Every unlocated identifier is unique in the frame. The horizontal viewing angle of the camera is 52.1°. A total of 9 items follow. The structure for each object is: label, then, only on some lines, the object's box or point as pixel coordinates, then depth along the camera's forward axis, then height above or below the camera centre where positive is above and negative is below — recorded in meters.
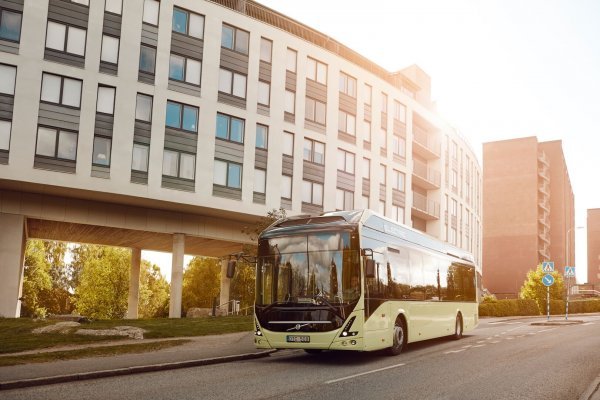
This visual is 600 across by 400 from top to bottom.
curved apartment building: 29.27 +8.46
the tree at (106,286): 58.25 -1.02
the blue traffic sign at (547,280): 29.43 +0.50
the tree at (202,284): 63.34 -0.55
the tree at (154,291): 69.12 -1.65
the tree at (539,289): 57.47 +0.17
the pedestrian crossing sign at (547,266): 31.49 +1.23
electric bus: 12.42 -0.04
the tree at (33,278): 52.62 -0.49
